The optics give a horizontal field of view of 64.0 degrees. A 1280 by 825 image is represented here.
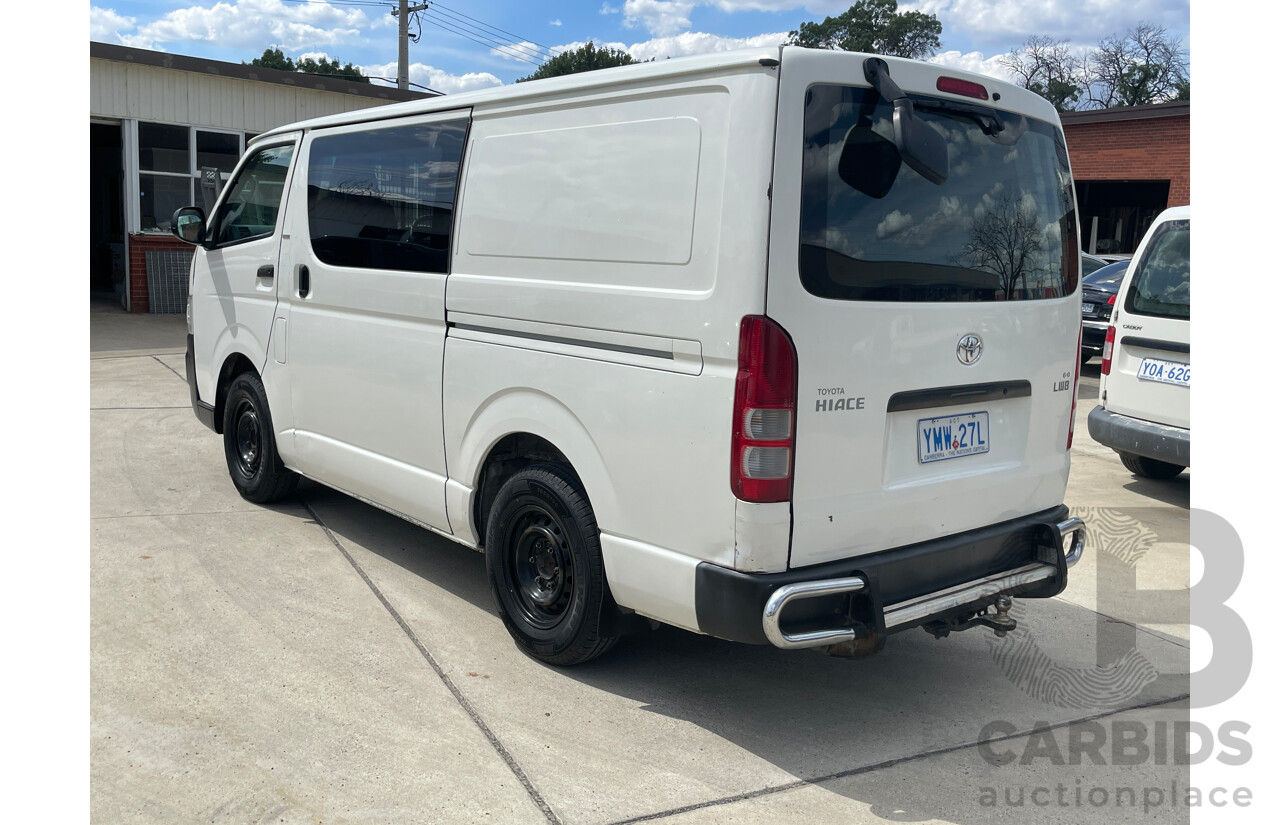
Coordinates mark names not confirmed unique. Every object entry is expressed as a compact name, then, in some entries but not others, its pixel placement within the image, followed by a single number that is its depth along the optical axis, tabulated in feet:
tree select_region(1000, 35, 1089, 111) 192.95
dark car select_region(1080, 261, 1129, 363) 41.11
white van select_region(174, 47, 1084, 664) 10.59
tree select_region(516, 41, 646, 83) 196.34
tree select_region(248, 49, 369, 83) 190.50
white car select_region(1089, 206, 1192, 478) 21.36
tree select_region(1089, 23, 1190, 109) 174.19
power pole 94.09
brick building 73.77
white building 51.06
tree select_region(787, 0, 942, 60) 231.71
